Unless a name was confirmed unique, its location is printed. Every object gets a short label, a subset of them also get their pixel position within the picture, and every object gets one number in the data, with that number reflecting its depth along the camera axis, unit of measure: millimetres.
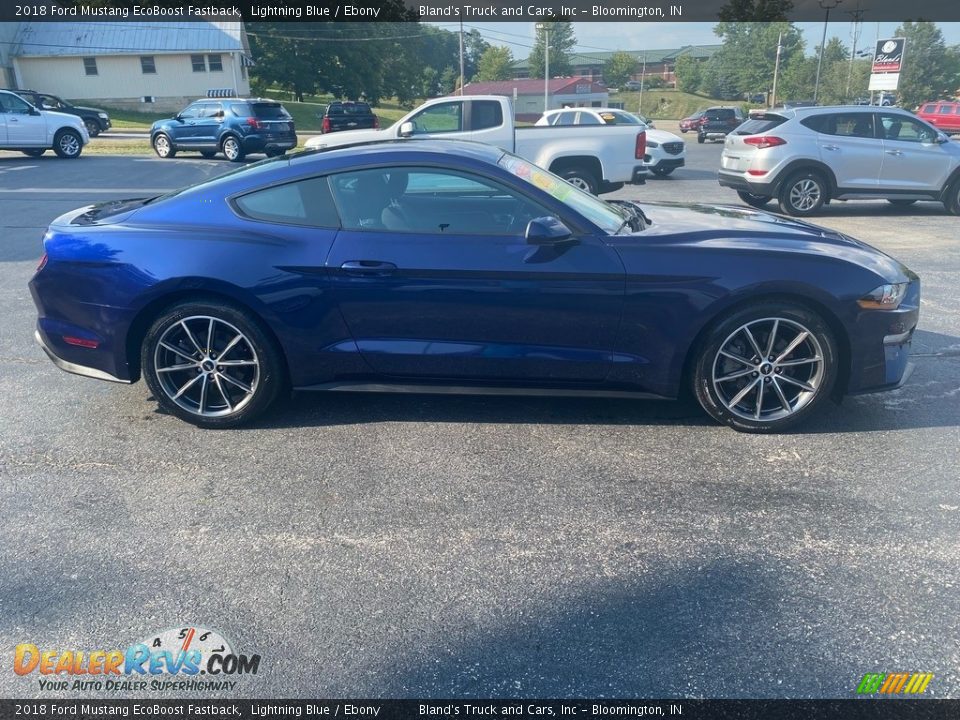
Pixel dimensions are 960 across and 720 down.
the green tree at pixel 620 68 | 102000
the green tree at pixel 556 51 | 98312
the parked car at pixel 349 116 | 26578
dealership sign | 30875
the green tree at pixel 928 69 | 65312
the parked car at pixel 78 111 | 26062
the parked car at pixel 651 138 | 16766
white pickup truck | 12352
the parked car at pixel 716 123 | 36000
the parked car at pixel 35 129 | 19156
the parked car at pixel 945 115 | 35469
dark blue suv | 20969
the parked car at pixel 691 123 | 40250
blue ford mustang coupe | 3922
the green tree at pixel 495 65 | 98875
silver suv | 11484
